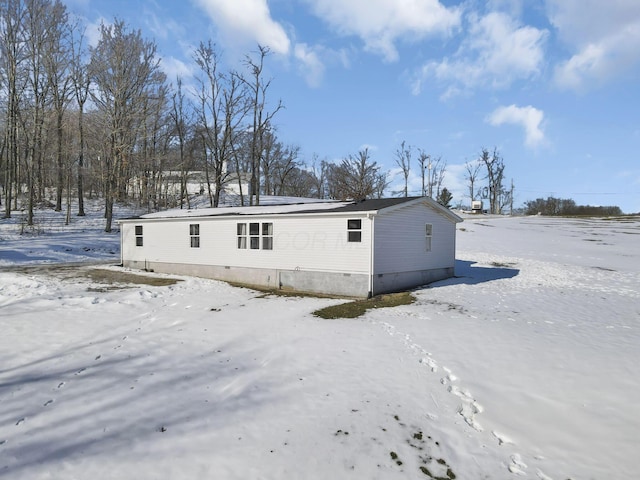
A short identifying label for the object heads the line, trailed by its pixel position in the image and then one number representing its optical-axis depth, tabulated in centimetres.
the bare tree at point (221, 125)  3441
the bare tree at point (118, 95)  2773
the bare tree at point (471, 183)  7888
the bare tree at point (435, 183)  7099
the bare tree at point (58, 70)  2905
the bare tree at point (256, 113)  3522
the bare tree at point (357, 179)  4359
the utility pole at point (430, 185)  6822
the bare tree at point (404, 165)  6575
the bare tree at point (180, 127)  3931
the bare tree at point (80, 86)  3056
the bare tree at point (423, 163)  6881
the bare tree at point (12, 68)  2722
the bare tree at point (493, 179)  7538
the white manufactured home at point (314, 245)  1394
